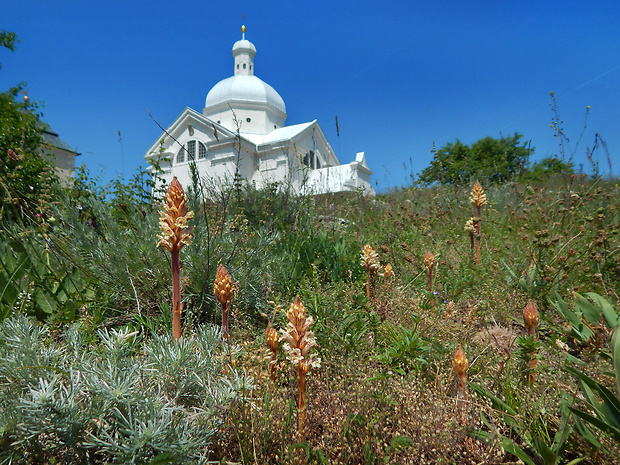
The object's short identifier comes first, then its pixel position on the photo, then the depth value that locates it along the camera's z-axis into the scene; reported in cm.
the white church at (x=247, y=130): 2369
